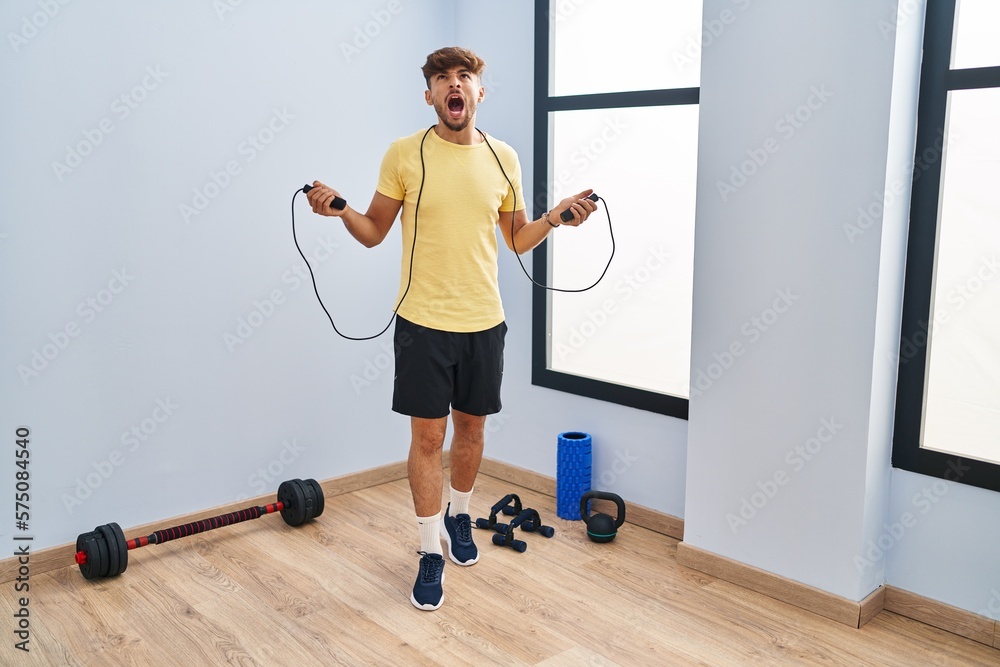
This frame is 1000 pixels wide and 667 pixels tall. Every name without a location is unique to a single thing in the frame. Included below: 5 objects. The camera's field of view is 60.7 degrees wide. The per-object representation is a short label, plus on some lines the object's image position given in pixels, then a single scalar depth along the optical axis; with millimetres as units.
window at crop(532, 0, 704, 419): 2805
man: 2295
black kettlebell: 2740
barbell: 2416
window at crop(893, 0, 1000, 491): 2115
